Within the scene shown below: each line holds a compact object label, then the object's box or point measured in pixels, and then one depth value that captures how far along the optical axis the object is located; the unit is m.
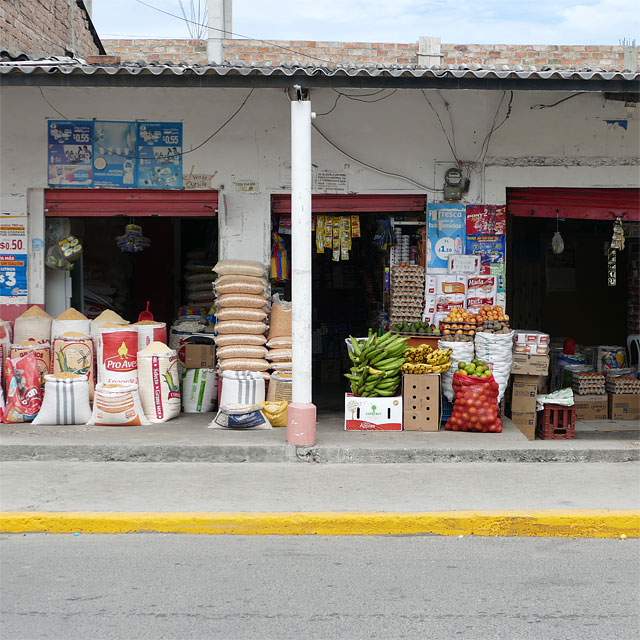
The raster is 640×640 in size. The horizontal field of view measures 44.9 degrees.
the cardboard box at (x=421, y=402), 8.76
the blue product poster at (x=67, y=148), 9.97
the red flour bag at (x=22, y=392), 8.85
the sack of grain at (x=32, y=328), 9.35
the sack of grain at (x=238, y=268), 9.46
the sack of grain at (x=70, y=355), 9.12
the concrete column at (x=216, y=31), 13.04
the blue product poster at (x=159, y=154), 10.02
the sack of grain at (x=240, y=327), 9.36
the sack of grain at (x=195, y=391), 9.81
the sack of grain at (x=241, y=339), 9.38
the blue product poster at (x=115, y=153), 9.99
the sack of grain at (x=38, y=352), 9.06
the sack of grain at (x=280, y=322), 9.51
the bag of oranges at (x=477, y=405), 8.72
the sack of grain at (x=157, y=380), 8.91
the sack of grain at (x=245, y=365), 9.33
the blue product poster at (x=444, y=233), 10.18
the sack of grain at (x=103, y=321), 9.45
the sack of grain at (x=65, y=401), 8.66
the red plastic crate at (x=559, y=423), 9.68
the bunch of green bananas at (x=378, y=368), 8.78
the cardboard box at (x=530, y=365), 9.67
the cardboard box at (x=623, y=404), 10.76
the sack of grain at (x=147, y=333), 9.37
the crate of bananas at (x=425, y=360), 8.77
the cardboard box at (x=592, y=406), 10.77
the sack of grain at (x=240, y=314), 9.38
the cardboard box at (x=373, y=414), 8.82
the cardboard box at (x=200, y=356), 10.03
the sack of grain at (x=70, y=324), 9.32
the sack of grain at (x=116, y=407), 8.63
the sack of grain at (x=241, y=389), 8.99
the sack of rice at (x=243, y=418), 8.69
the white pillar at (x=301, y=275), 7.91
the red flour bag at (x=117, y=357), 8.83
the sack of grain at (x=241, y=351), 9.34
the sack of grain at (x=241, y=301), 9.40
